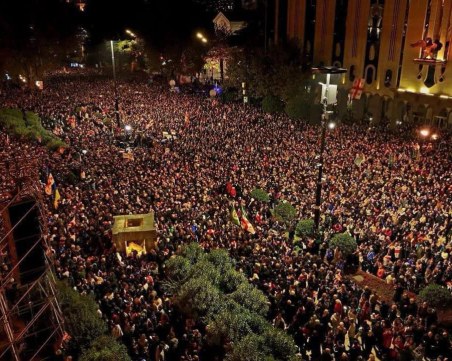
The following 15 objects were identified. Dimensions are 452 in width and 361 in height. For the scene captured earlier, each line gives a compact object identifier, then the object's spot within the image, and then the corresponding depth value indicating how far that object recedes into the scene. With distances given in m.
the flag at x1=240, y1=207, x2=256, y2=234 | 15.38
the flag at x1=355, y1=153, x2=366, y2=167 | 21.97
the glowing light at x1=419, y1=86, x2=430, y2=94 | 33.46
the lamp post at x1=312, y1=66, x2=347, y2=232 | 14.05
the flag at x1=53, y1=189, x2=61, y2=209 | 16.83
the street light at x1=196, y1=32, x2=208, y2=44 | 54.84
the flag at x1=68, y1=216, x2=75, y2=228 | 15.17
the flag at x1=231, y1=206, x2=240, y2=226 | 15.92
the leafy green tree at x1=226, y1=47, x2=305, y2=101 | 37.06
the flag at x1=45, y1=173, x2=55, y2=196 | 17.23
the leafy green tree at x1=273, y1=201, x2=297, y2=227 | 16.78
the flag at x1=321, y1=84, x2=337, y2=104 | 14.83
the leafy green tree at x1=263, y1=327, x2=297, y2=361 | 8.99
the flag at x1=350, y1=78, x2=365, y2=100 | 34.27
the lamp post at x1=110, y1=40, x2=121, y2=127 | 31.27
